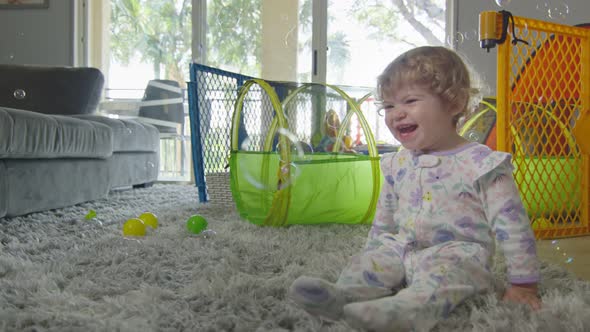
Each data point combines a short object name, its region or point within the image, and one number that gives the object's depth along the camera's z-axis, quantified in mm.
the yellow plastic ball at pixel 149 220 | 1579
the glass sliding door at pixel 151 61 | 3766
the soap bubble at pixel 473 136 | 1716
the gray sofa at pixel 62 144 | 1646
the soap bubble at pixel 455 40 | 3239
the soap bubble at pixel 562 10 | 1810
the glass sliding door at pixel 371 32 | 3498
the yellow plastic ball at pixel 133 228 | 1406
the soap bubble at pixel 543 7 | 2883
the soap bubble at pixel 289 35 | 3574
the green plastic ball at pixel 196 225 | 1464
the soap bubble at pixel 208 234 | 1383
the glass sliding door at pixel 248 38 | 3633
